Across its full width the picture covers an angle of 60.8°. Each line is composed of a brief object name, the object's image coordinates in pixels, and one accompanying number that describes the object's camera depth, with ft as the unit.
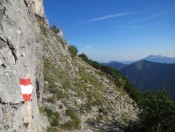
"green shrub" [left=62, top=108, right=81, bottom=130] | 42.86
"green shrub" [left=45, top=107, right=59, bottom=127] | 40.93
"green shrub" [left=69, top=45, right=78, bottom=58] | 83.79
